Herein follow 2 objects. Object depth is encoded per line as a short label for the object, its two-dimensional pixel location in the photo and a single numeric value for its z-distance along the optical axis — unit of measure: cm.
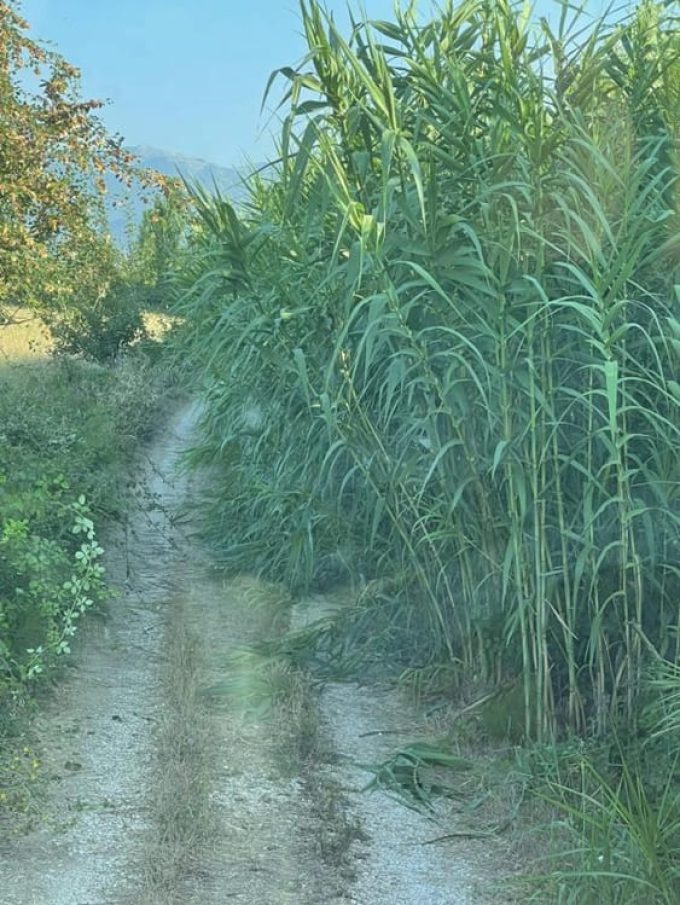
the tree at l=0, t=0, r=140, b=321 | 893
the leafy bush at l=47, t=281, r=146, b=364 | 1425
